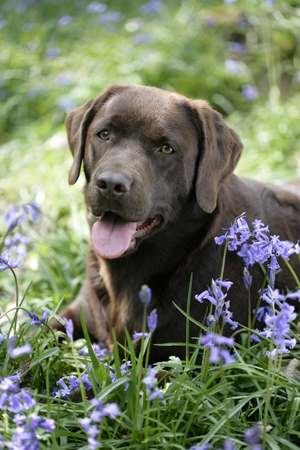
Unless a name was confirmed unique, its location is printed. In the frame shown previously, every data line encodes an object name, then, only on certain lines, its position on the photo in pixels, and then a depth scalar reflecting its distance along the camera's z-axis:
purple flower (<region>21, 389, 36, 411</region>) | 1.90
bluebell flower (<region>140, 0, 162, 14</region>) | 4.65
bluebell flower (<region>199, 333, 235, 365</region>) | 1.68
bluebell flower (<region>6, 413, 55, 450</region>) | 1.90
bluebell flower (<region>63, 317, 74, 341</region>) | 1.94
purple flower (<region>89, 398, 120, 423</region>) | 1.82
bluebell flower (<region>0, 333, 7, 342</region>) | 2.02
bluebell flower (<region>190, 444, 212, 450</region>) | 1.91
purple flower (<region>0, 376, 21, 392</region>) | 1.91
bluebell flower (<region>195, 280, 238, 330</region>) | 1.95
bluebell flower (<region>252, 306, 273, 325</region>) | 2.08
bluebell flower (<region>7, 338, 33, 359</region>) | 1.88
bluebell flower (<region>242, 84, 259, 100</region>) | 3.17
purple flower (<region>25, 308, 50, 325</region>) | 2.00
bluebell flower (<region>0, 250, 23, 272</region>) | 2.02
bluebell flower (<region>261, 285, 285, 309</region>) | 1.95
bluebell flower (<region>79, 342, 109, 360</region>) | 2.14
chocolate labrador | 2.11
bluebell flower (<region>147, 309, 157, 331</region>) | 1.93
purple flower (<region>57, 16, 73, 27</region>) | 4.49
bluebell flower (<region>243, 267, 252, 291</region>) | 1.99
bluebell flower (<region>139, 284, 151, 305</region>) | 1.90
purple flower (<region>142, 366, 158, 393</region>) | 1.91
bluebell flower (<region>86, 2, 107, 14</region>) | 4.65
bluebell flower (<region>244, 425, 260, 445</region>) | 1.75
